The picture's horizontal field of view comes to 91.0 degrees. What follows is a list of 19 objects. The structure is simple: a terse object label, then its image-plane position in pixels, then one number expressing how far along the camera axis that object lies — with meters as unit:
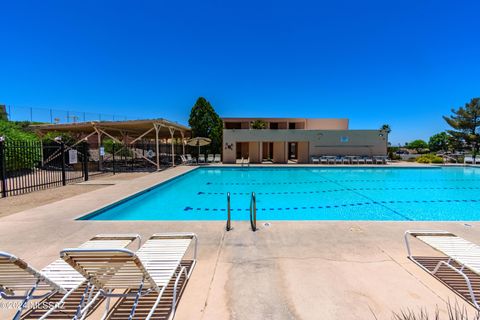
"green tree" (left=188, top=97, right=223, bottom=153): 23.91
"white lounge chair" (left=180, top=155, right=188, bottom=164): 22.55
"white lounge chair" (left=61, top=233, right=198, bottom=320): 1.89
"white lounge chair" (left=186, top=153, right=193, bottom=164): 22.72
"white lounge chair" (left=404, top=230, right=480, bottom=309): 2.61
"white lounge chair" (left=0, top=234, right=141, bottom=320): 1.79
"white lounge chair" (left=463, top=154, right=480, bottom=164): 20.69
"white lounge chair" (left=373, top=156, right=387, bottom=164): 20.30
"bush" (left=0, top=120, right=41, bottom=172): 12.91
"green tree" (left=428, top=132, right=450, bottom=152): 45.61
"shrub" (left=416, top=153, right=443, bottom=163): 21.55
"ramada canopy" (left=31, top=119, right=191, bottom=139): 15.02
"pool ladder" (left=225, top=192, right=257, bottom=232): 4.63
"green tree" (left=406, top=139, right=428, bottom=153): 56.14
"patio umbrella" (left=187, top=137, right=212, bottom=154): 19.81
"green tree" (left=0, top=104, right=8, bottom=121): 23.61
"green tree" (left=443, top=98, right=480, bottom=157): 31.86
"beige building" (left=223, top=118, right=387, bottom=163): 20.64
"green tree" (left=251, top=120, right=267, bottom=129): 28.22
